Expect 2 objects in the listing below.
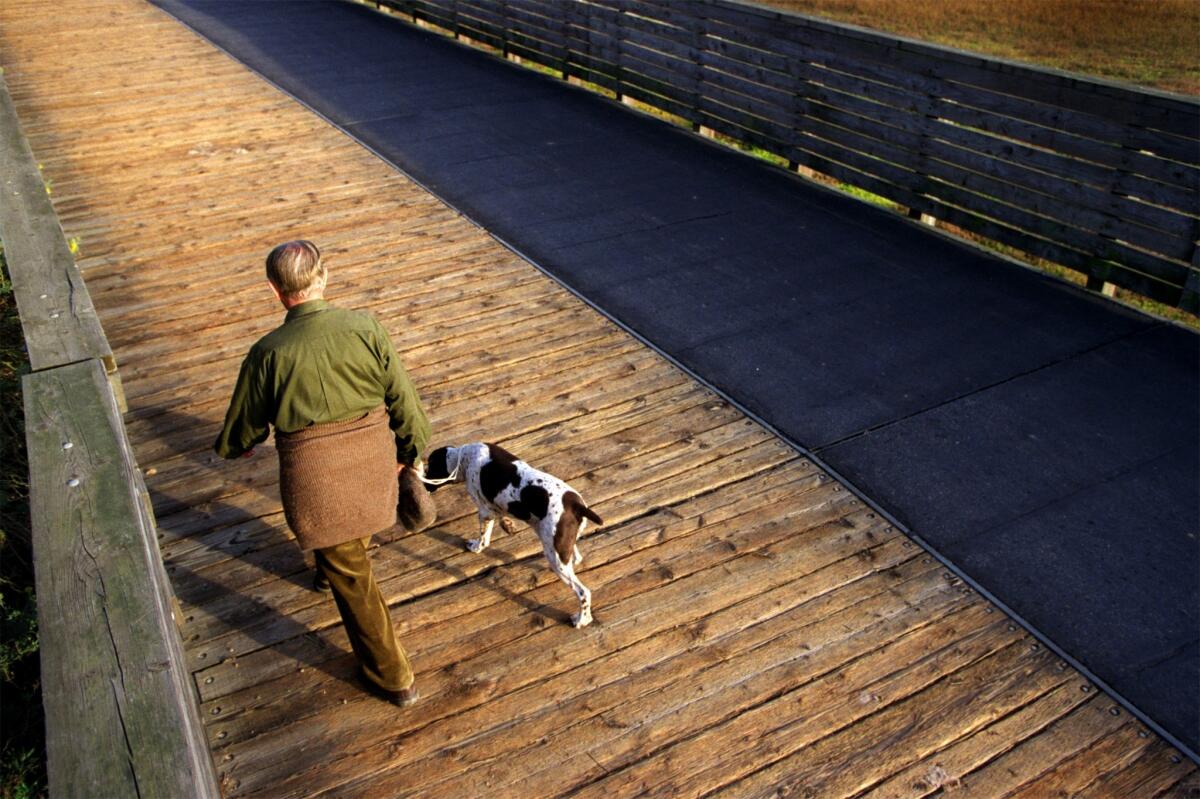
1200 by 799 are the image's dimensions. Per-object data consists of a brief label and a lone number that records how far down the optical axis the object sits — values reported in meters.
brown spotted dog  4.33
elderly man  3.62
